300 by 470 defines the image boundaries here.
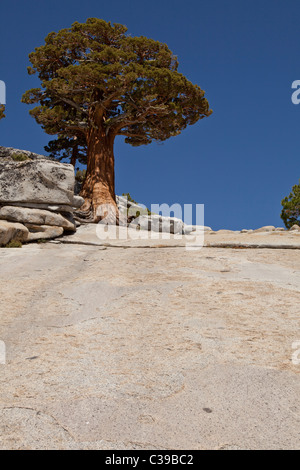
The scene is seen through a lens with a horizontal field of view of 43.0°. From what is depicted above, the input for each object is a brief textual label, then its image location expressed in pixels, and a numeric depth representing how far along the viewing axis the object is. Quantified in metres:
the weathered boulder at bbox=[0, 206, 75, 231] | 13.95
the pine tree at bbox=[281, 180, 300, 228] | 40.56
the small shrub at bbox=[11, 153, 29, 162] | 15.94
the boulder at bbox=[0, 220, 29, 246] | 11.83
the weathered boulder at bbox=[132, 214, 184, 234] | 20.97
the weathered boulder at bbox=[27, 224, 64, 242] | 13.73
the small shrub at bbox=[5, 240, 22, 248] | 11.93
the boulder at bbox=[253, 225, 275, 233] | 19.95
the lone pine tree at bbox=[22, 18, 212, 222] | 20.56
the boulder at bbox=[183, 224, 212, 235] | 23.07
